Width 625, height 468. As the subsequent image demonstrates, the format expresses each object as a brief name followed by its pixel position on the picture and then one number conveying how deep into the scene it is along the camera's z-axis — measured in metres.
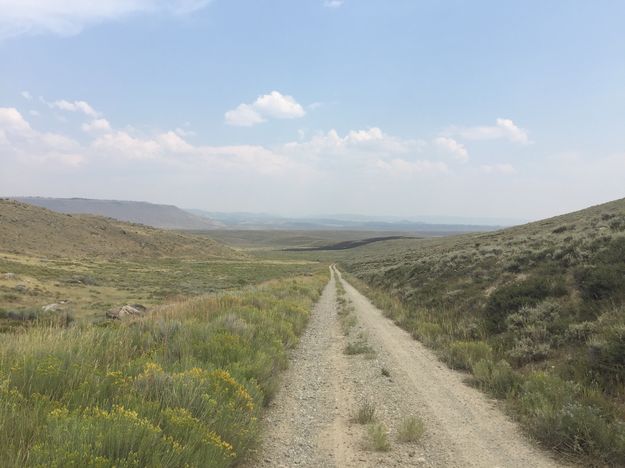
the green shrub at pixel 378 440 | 5.34
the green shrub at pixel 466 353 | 9.40
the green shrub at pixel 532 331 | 8.95
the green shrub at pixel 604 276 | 9.85
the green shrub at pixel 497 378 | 7.52
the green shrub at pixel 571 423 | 5.02
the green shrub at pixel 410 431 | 5.63
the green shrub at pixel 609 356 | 6.82
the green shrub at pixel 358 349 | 11.06
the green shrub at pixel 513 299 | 11.45
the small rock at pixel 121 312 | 16.58
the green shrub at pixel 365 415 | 6.29
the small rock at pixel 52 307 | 18.83
